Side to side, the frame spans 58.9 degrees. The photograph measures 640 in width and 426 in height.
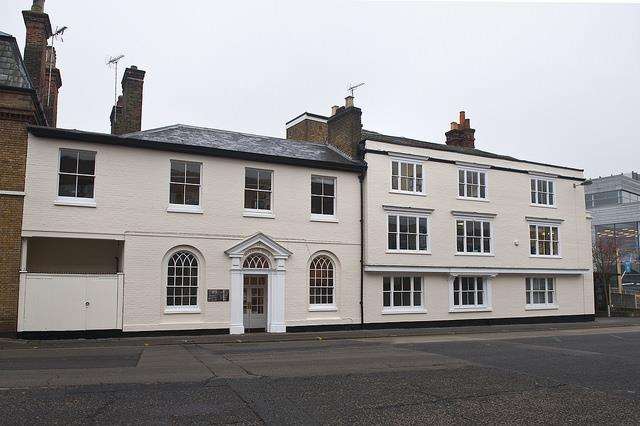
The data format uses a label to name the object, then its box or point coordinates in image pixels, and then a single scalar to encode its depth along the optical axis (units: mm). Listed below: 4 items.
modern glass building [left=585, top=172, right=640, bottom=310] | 65762
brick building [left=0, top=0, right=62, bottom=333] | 18594
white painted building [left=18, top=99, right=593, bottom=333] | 20156
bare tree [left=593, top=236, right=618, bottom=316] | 49631
